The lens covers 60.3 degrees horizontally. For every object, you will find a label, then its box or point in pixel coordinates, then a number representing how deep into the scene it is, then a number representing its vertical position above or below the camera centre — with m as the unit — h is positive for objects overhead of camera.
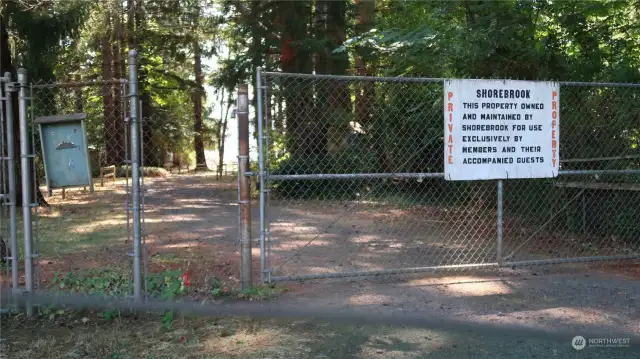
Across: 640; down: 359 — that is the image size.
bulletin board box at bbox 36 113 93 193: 4.77 -0.07
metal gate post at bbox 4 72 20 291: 4.76 -0.33
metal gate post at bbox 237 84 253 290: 5.31 -0.44
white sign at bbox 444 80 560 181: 6.07 +0.11
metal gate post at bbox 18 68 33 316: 4.76 -0.35
